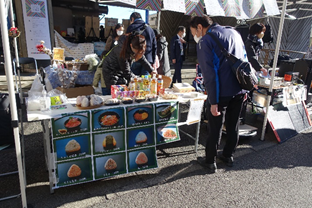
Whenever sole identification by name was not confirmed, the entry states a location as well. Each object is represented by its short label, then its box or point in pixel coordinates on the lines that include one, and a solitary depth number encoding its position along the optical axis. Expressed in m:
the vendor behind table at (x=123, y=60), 2.78
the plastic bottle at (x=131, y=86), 2.92
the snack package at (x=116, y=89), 2.75
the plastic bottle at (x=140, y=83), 2.94
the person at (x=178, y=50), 6.30
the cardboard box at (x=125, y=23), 8.82
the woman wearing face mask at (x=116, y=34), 5.34
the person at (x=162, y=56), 5.46
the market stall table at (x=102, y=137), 2.33
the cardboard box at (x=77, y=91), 4.86
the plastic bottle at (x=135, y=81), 2.95
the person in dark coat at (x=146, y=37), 4.34
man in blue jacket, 2.46
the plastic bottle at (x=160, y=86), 3.06
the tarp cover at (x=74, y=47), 7.24
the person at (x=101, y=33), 8.96
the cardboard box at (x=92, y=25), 8.36
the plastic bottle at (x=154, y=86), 2.94
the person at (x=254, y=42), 4.40
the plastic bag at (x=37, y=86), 2.98
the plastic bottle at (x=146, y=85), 2.93
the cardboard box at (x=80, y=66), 5.13
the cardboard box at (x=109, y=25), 8.59
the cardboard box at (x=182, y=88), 3.28
